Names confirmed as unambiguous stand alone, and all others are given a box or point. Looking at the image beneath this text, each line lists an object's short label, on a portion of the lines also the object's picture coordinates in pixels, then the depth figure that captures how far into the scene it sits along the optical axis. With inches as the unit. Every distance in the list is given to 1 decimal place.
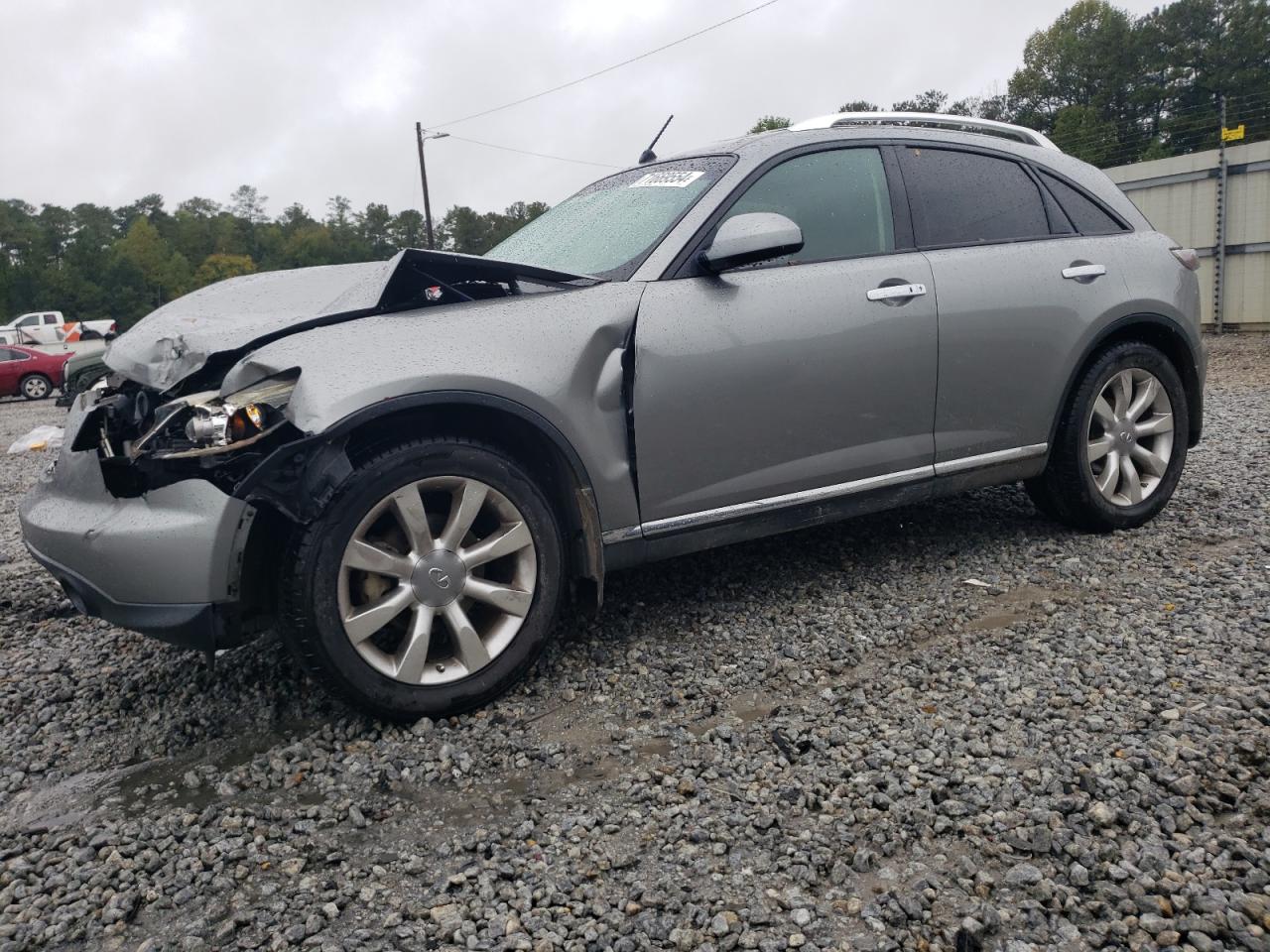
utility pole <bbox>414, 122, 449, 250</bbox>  1413.6
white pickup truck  995.3
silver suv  108.8
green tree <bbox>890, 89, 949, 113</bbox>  2449.6
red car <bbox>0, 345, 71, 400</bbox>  858.1
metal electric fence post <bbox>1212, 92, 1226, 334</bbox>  561.3
